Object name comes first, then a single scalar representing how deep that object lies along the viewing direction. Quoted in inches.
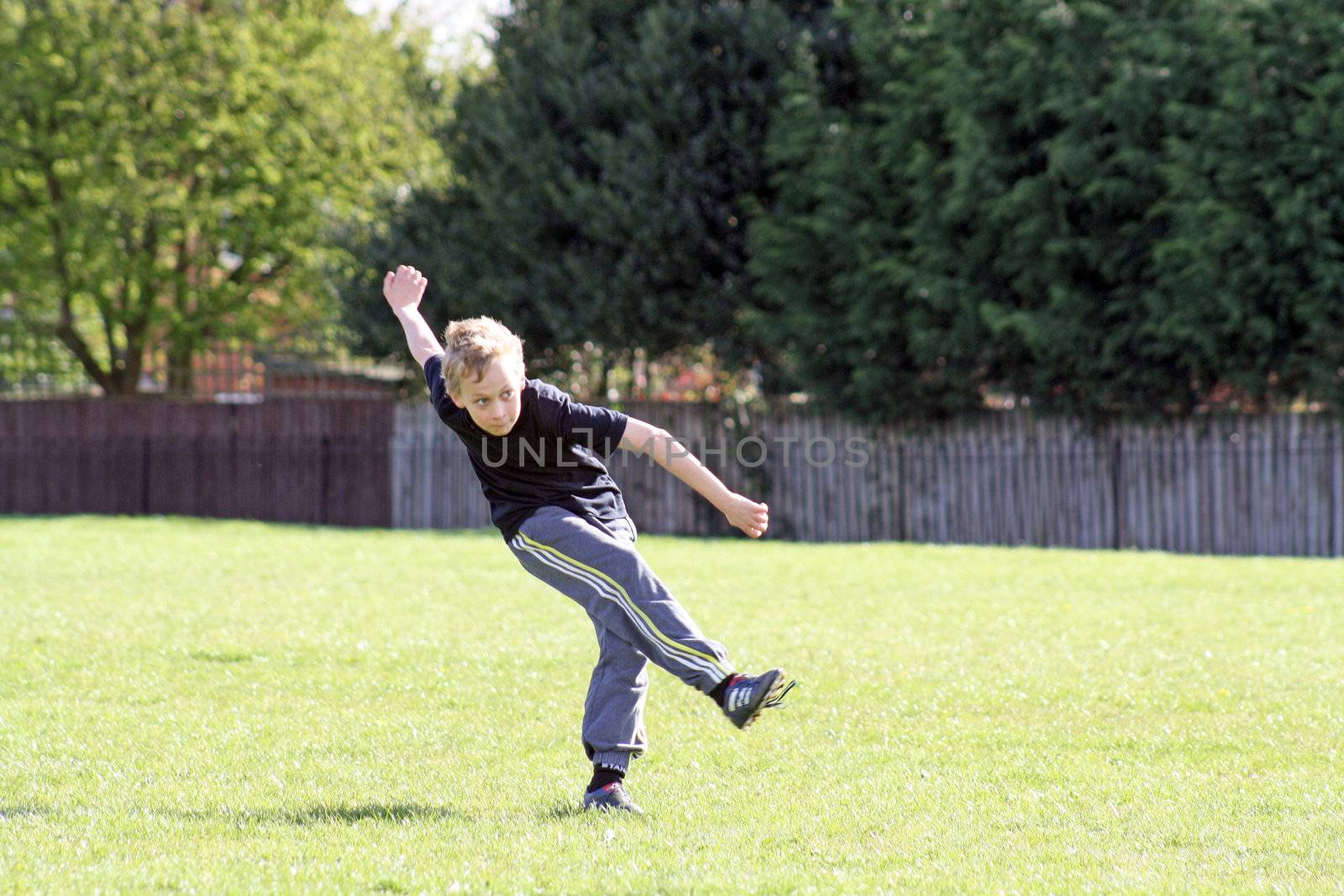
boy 371.2
